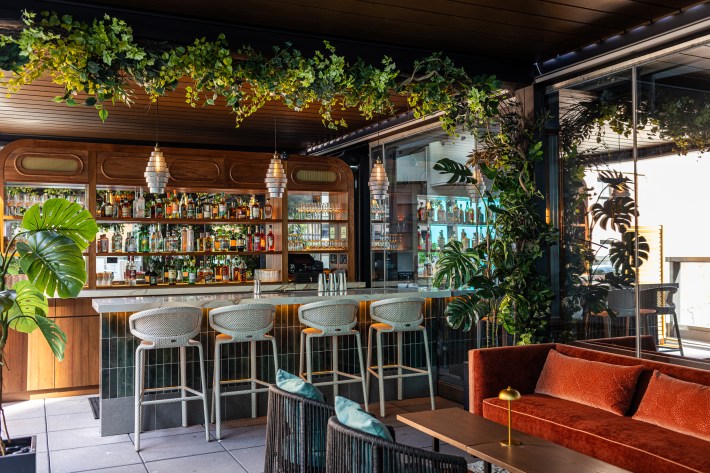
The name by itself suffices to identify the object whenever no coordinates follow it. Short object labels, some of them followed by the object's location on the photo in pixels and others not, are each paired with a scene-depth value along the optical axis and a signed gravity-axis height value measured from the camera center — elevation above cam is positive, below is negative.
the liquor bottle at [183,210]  8.70 +0.30
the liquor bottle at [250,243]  9.16 -0.16
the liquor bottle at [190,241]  8.71 -0.12
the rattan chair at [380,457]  2.47 -0.88
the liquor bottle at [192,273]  8.70 -0.55
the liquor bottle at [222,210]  8.95 +0.30
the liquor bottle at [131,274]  8.34 -0.54
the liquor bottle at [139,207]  8.42 +0.33
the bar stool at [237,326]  5.44 -0.80
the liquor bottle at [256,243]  9.15 -0.16
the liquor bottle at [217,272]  8.93 -0.55
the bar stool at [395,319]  6.06 -0.83
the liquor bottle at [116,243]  8.39 -0.13
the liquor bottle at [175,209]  8.66 +0.31
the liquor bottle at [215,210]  8.93 +0.30
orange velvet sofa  3.50 -1.19
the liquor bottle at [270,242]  9.23 -0.15
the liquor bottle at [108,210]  8.26 +0.29
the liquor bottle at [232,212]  9.04 +0.28
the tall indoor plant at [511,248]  5.46 -0.16
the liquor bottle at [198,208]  8.82 +0.33
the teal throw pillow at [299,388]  3.22 -0.79
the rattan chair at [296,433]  3.12 -0.99
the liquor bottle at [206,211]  8.88 +0.29
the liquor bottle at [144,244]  8.48 -0.15
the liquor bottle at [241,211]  9.08 +0.29
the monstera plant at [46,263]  3.78 -0.17
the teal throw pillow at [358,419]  2.58 -0.77
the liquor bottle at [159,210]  8.60 +0.30
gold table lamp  3.27 -0.84
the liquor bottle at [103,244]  8.20 -0.14
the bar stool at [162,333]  5.13 -0.81
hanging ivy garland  3.97 +1.12
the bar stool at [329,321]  5.77 -0.80
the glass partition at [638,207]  4.45 +0.17
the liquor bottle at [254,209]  9.14 +0.32
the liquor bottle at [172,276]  8.57 -0.58
